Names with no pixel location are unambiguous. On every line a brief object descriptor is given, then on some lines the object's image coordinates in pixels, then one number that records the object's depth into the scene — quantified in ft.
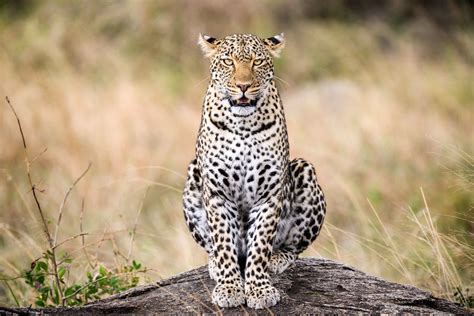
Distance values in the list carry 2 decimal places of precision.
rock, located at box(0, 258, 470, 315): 52.54
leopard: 54.08
